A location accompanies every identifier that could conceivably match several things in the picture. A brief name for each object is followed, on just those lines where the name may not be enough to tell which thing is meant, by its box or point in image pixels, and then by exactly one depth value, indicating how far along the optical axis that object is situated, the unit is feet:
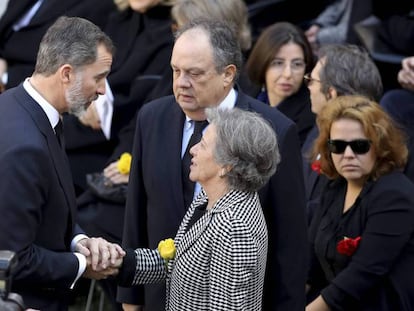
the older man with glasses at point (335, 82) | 39.91
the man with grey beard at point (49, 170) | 28.04
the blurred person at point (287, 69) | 43.83
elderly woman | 28.50
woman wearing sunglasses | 35.19
